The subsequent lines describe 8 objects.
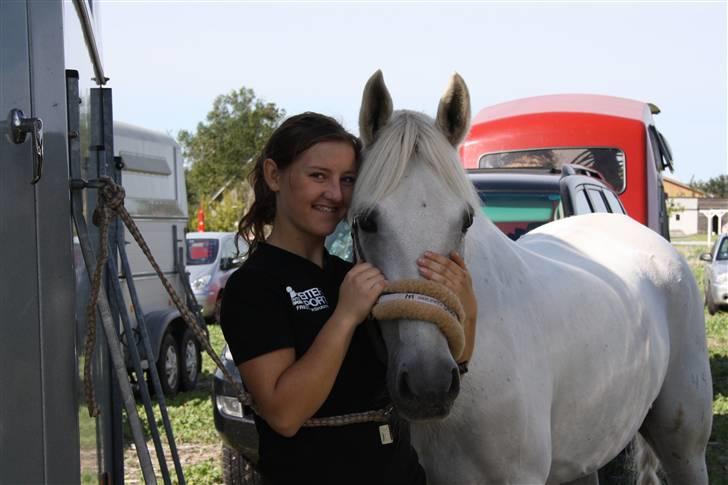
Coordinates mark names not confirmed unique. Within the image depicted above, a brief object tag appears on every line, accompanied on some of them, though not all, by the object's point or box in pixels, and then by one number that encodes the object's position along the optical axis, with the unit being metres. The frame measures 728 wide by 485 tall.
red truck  11.66
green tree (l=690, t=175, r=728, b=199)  92.69
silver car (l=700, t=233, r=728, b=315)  16.16
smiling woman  1.85
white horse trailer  9.00
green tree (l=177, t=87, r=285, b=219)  49.19
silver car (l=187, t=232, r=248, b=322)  16.30
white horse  2.07
